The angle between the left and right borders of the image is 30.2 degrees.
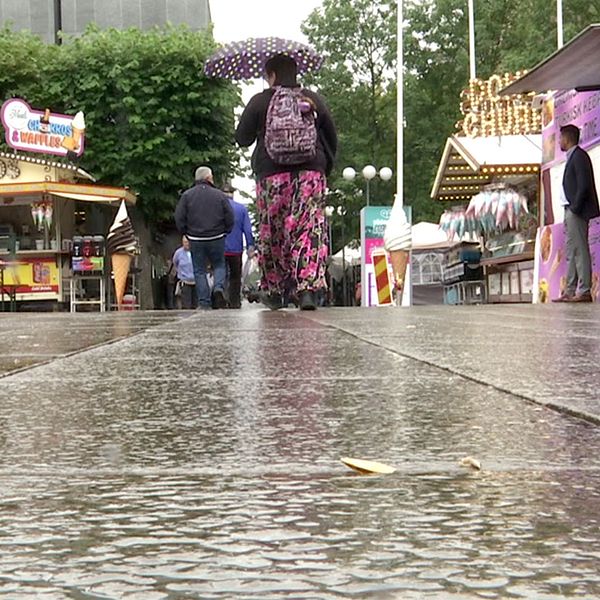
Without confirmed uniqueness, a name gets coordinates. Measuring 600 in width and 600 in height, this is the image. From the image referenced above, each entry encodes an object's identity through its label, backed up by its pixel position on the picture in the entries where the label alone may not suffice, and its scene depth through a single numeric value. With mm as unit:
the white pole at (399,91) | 26812
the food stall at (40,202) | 23906
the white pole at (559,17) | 30127
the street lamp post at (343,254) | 40466
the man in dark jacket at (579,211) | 11625
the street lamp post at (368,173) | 35781
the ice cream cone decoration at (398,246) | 17141
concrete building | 42250
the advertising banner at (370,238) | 24453
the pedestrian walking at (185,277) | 16656
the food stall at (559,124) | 11273
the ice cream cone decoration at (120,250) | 21078
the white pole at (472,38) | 33766
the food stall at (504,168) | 18031
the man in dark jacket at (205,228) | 11703
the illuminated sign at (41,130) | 24656
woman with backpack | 7793
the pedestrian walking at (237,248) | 13312
